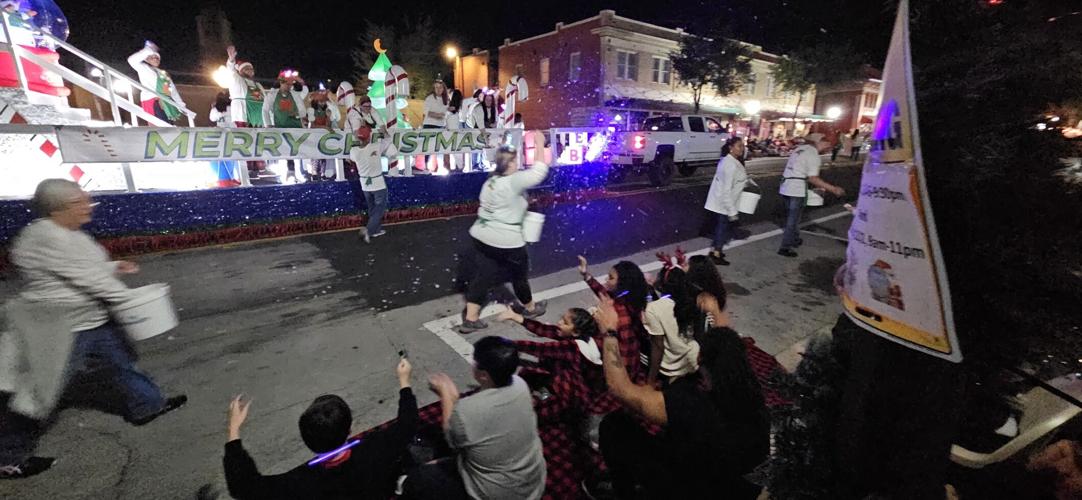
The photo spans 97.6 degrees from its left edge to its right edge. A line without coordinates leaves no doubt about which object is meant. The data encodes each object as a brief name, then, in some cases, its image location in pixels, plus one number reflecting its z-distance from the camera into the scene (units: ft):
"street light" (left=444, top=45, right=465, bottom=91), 110.01
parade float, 19.83
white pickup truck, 45.70
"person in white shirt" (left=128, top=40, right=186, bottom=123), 27.50
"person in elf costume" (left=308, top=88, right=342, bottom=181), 36.58
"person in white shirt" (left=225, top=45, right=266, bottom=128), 29.66
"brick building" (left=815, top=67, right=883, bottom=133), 142.72
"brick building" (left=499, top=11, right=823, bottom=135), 93.09
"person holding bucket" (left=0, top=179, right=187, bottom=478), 8.41
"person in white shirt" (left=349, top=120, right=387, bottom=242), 23.85
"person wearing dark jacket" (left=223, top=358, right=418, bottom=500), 6.01
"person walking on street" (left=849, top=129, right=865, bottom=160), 86.33
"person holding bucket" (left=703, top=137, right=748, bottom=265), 21.25
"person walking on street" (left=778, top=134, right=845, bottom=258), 22.31
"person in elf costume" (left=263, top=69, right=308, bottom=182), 30.09
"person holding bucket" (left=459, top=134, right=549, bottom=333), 14.15
